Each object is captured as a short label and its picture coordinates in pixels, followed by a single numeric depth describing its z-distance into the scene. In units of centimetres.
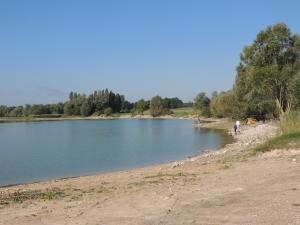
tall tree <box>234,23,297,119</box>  5156
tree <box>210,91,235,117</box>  9832
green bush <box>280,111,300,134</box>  2599
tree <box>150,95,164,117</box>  19812
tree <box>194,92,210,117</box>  15038
